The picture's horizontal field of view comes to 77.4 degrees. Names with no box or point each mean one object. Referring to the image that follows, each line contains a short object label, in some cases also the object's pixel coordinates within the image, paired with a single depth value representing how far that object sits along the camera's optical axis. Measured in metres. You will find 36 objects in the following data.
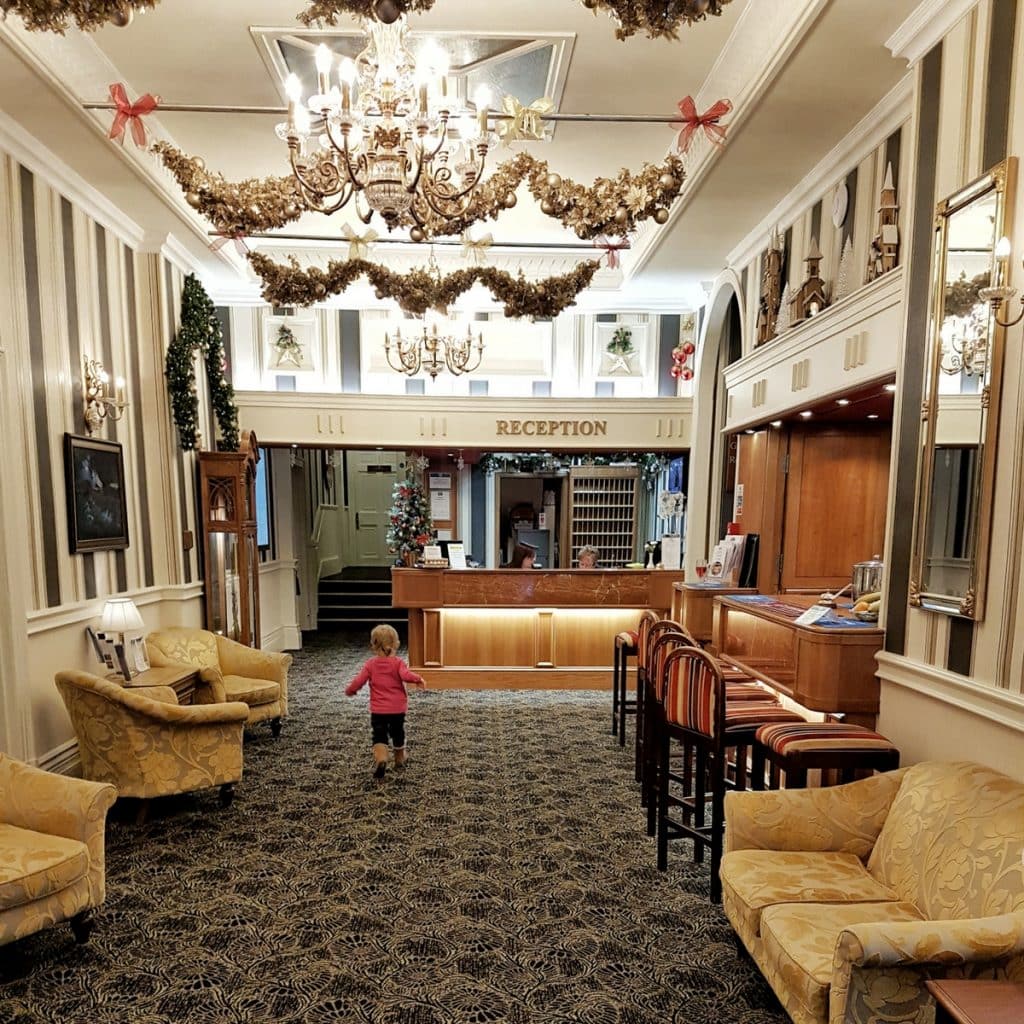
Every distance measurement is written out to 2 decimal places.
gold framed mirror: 2.35
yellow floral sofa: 1.67
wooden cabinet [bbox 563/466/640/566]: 10.08
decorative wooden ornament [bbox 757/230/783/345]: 4.56
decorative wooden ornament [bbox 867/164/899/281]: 3.19
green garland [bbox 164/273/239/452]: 5.27
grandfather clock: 5.75
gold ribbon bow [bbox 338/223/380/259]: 3.71
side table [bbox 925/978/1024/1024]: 1.44
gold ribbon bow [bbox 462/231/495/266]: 3.87
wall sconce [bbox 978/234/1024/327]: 2.01
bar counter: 2.99
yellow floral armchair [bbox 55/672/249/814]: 3.49
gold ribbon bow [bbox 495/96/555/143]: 2.80
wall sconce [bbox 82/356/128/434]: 4.29
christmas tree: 7.14
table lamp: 4.07
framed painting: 4.10
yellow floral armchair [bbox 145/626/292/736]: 4.66
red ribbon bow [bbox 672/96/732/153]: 3.28
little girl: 4.26
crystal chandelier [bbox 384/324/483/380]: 5.75
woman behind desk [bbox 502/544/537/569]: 7.37
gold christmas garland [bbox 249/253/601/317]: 3.86
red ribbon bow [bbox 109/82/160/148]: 3.31
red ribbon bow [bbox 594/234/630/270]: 4.32
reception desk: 6.32
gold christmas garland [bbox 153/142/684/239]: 3.04
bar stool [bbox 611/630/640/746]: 4.95
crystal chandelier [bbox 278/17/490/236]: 2.48
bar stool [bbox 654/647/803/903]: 2.96
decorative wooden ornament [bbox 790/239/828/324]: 3.96
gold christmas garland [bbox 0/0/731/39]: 1.79
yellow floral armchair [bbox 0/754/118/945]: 2.36
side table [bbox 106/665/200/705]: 4.05
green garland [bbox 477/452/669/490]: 9.54
